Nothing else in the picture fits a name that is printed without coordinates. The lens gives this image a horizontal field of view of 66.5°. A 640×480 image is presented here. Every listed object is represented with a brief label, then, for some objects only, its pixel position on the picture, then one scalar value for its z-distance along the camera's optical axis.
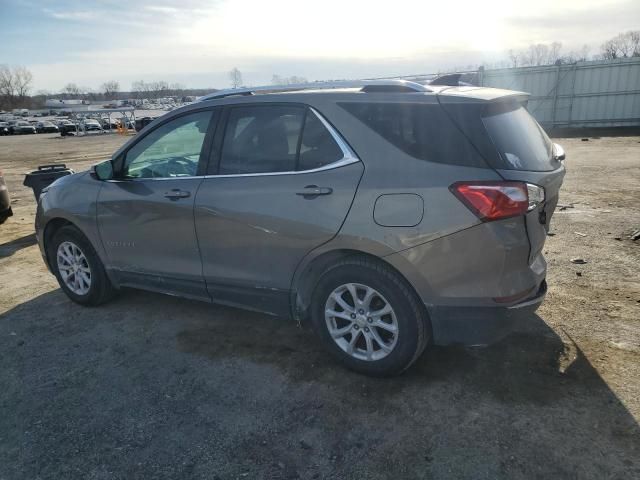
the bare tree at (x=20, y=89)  130.50
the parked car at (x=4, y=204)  7.86
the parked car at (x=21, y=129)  52.50
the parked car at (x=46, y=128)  54.41
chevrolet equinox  2.73
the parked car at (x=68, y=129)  45.89
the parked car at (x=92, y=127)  49.91
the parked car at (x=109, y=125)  52.41
